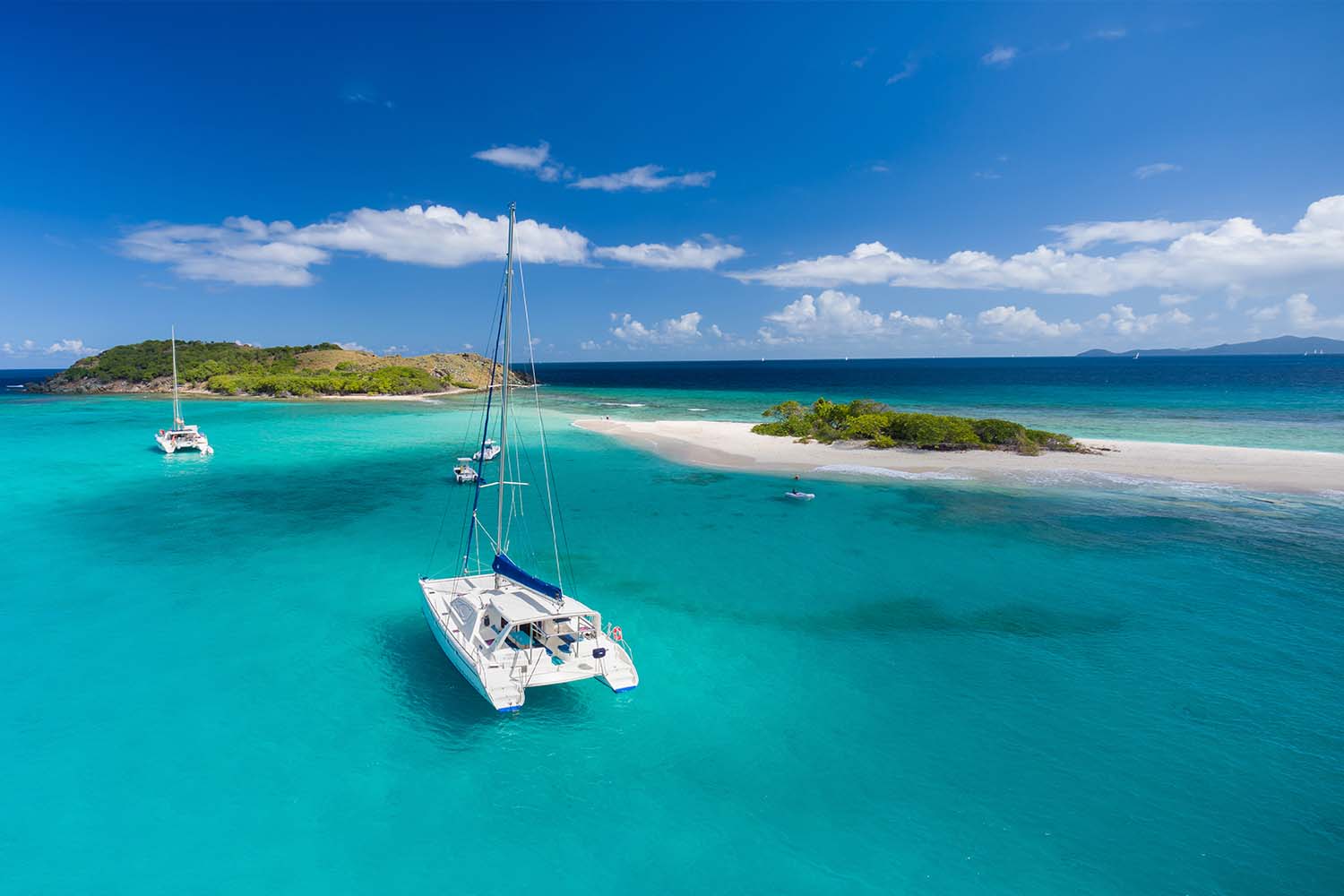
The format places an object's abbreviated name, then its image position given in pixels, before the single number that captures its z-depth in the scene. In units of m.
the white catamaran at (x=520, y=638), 17.45
